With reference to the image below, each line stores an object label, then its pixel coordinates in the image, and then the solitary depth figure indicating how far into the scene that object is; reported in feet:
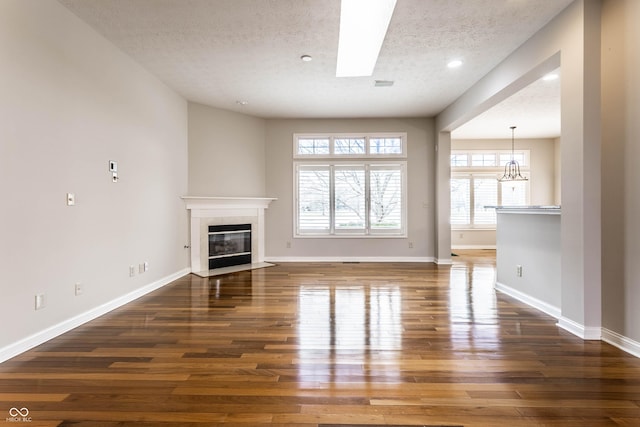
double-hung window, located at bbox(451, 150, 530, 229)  27.40
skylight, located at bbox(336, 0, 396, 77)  9.47
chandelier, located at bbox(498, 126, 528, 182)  26.63
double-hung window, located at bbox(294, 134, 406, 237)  20.79
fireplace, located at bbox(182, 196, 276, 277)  17.12
